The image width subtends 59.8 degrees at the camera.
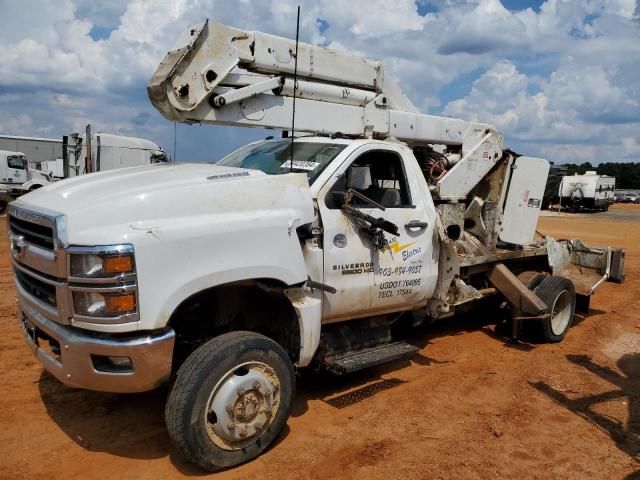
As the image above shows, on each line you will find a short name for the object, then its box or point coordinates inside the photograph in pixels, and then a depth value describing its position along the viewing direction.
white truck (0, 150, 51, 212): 26.89
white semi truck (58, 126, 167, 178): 20.22
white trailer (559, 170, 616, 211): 39.38
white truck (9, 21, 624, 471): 3.36
